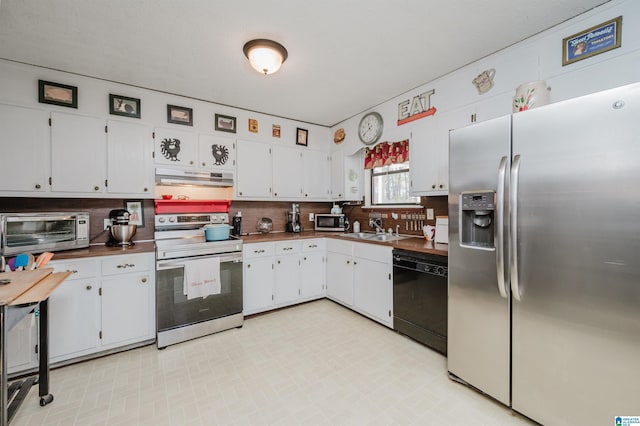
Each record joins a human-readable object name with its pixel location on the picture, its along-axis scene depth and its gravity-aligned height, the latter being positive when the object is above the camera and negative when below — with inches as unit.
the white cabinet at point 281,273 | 118.0 -30.6
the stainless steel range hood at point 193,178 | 110.9 +15.8
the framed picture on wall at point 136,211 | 111.8 +0.8
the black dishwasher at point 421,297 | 85.7 -31.2
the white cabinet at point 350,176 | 152.4 +21.1
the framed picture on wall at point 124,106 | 102.3 +43.6
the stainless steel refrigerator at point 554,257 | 47.9 -10.4
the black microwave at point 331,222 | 152.9 -6.5
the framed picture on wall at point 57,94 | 91.2 +43.6
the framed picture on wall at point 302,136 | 151.5 +44.9
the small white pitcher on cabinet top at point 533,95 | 67.4 +30.3
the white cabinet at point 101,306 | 83.2 -32.1
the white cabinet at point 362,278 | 105.9 -30.8
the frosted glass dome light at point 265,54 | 79.6 +50.3
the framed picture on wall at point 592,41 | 64.3 +44.4
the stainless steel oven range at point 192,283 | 95.4 -27.9
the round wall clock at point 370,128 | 129.3 +43.6
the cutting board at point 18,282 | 47.8 -15.0
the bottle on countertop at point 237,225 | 132.8 -6.8
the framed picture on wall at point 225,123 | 126.1 +44.3
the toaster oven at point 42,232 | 79.0 -6.2
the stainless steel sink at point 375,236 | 125.1 -13.0
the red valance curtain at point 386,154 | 127.5 +30.3
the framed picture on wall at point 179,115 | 114.1 +44.2
